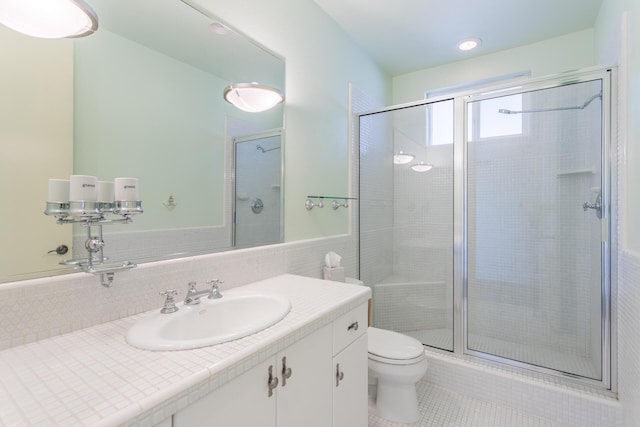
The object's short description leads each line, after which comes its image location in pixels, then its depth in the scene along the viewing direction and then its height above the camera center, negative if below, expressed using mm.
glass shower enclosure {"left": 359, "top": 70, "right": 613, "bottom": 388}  1845 -57
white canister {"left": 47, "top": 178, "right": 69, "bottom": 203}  894 +66
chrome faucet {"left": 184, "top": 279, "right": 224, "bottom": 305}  1127 -304
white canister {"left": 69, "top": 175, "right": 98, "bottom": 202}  899 +74
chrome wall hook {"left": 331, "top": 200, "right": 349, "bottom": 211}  2212 +70
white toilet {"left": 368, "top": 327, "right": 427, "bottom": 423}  1663 -877
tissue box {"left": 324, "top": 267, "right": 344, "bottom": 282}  1967 -389
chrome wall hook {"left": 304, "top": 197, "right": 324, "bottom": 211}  1944 +62
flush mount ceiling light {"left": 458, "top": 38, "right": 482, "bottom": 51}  2457 +1398
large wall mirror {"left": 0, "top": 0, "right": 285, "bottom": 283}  883 +322
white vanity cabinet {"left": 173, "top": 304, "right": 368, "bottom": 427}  754 -535
